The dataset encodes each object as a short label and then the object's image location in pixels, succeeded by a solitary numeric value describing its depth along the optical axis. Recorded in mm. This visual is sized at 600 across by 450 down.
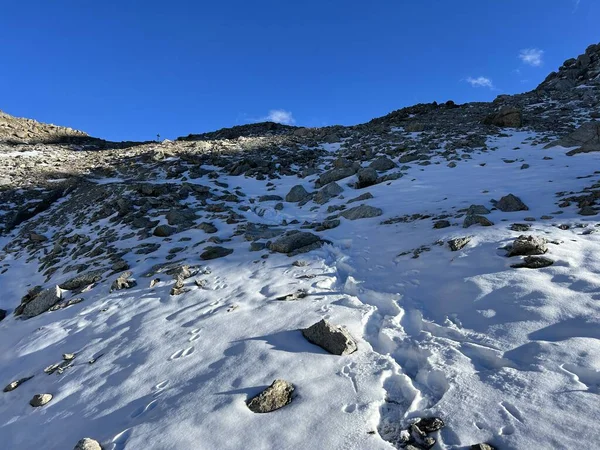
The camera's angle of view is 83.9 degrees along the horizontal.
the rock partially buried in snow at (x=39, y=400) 3936
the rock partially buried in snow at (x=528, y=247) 4879
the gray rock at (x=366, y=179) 12164
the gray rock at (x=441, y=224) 6937
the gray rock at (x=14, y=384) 4461
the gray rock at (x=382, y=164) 13562
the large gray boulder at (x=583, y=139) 11438
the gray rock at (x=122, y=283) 6697
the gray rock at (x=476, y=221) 6359
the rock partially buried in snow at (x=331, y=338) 3723
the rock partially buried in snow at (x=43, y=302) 6715
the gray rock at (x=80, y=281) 7301
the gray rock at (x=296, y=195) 12358
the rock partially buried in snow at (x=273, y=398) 3072
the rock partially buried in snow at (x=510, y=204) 7169
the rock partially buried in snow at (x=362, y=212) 8995
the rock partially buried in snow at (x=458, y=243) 5652
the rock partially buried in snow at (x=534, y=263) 4586
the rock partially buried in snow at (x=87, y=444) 2911
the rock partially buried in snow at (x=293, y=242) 7355
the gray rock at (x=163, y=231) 9477
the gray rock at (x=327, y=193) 11630
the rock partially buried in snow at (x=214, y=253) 7595
